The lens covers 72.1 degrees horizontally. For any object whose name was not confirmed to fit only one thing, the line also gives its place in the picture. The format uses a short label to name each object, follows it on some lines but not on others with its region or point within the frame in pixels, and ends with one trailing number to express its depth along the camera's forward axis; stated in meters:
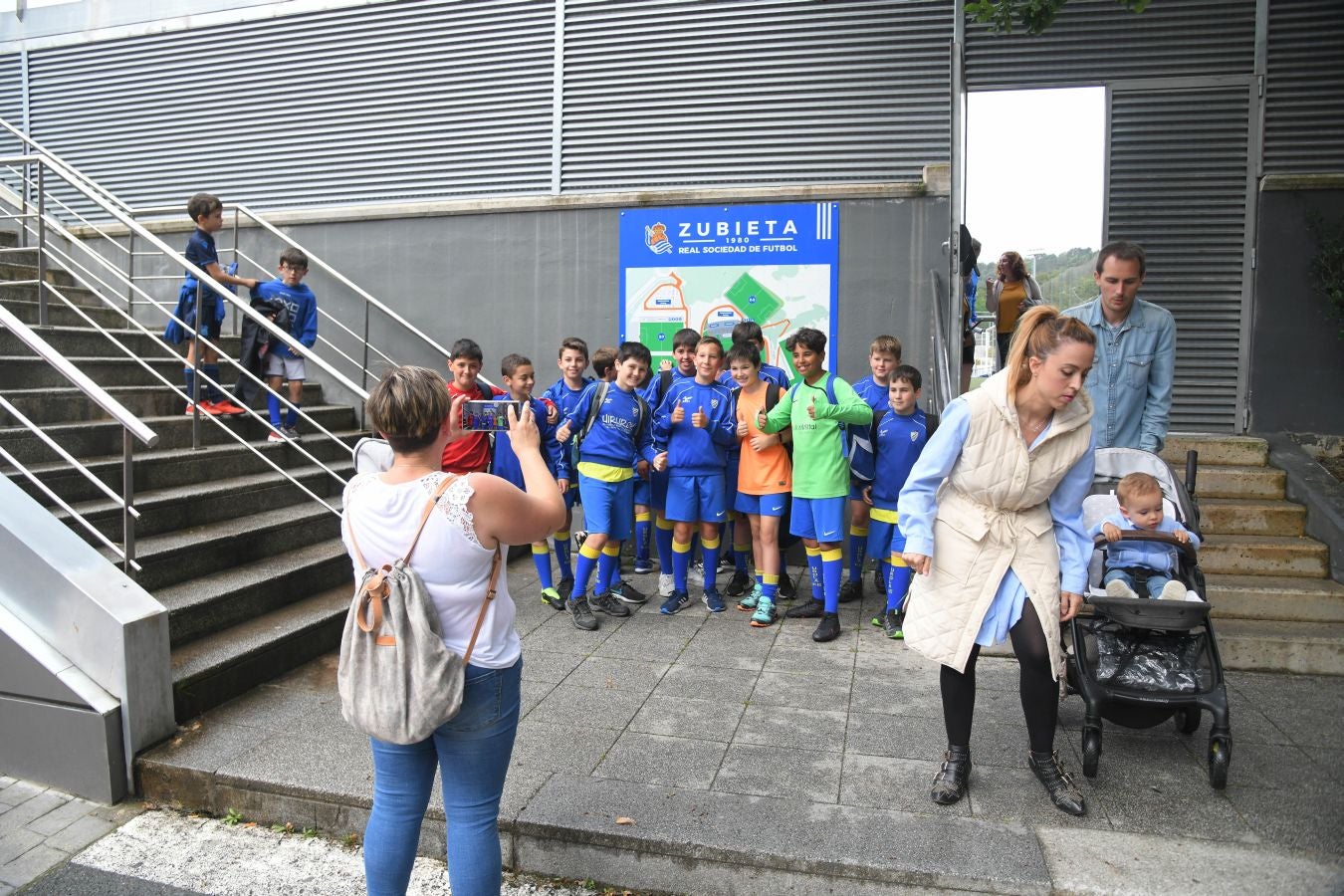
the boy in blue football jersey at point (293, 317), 7.65
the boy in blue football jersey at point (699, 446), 6.25
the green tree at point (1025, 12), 5.90
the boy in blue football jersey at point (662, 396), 6.61
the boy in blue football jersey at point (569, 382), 6.31
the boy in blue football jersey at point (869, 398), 6.31
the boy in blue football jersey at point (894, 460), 5.92
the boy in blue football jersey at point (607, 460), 6.13
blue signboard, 7.72
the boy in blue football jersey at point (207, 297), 7.17
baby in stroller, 3.98
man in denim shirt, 4.61
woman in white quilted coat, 3.38
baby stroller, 3.68
